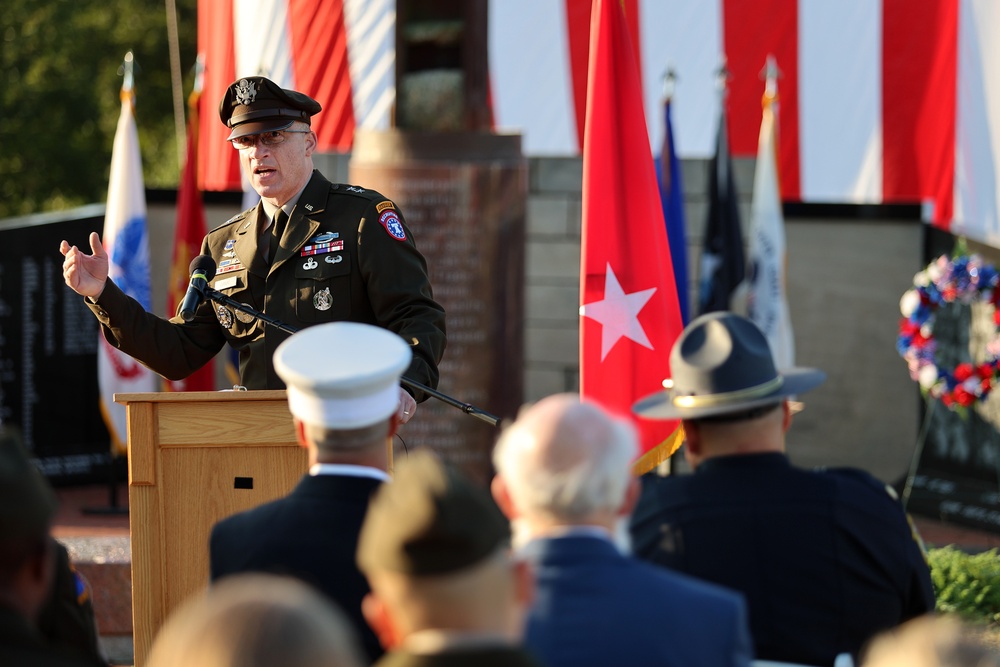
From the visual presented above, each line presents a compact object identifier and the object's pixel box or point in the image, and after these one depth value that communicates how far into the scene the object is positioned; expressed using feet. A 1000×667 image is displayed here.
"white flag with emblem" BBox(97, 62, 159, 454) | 60.59
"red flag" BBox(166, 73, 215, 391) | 63.05
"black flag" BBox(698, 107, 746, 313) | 61.77
